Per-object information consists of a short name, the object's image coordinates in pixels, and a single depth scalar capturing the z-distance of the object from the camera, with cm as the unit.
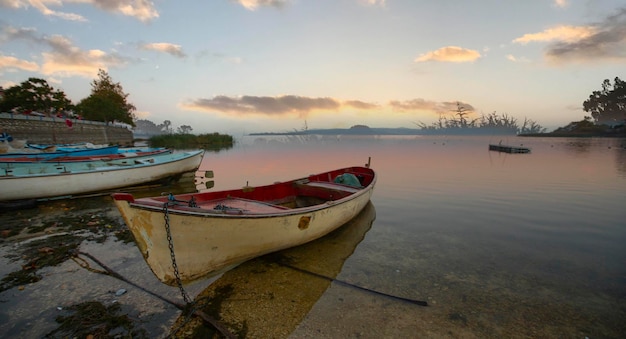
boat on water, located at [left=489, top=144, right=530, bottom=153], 3962
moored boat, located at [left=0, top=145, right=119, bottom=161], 1497
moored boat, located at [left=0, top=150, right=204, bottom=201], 1052
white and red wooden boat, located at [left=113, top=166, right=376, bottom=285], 445
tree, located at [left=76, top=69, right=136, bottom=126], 5112
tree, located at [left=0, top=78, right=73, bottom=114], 3716
